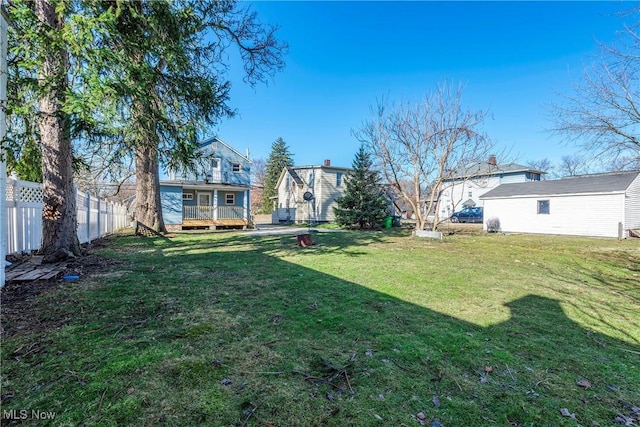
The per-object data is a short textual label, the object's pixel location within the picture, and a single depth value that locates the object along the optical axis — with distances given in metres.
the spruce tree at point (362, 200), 20.55
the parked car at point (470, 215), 30.70
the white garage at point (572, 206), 16.11
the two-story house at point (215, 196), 19.81
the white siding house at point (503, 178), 33.94
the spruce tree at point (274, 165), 42.06
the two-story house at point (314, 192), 27.69
